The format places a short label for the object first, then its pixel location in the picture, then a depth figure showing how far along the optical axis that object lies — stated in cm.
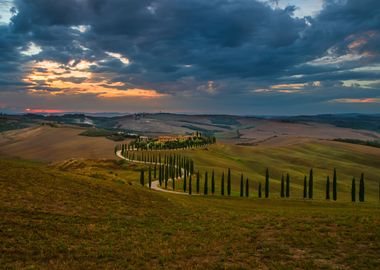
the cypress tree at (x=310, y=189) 10431
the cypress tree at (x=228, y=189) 10450
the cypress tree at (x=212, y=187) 10556
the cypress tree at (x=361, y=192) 9150
